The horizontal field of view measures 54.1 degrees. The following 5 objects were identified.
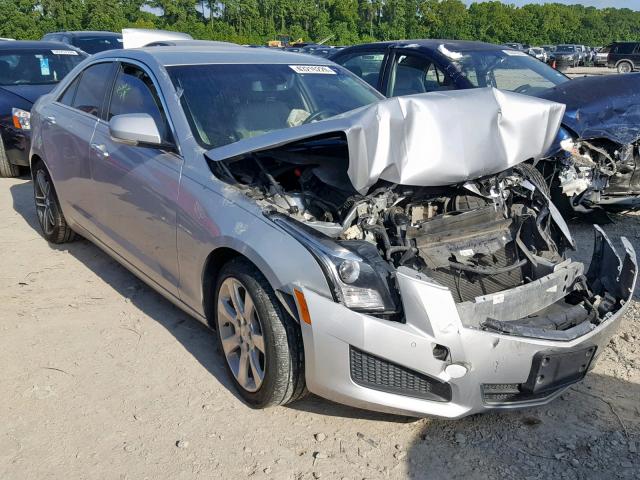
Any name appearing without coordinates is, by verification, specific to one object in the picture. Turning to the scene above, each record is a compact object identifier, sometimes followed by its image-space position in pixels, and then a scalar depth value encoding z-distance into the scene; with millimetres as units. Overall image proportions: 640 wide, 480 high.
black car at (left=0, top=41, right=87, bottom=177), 7754
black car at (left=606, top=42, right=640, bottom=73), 31250
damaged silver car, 2645
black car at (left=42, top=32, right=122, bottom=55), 14555
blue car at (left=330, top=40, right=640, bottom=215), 5469
